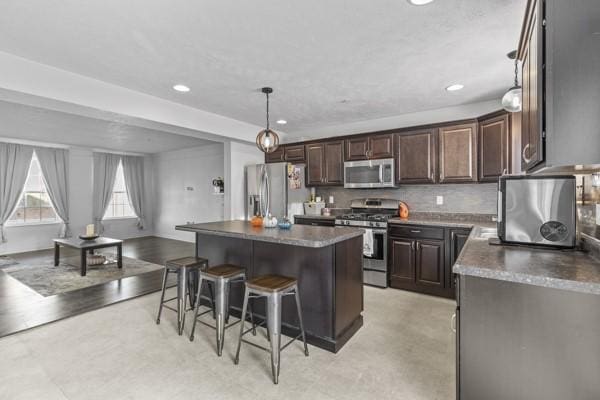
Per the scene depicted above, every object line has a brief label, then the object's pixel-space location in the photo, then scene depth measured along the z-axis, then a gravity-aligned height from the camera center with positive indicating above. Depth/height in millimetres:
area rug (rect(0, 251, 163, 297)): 4109 -1186
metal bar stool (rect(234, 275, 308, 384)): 2062 -754
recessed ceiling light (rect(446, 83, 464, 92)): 3376 +1266
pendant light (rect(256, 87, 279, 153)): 3402 +666
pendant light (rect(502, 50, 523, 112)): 2027 +664
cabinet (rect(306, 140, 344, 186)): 4867 +570
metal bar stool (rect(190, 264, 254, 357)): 2391 -743
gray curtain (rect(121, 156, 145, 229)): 8273 +479
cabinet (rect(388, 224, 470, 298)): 3584 -777
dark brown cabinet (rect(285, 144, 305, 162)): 5277 +803
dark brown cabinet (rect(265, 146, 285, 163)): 5502 +792
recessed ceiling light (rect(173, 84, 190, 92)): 3348 +1274
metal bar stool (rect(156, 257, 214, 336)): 2725 -733
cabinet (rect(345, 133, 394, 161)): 4383 +764
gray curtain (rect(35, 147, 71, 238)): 6664 +513
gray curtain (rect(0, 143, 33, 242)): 6168 +550
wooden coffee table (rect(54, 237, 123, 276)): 4609 -750
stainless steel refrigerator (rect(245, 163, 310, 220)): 5047 +159
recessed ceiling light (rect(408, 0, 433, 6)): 1881 +1246
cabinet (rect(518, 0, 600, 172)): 1162 +455
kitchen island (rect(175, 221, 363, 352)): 2451 -653
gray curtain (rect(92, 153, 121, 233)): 7633 +420
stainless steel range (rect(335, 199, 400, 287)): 3990 -655
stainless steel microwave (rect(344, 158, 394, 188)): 4359 +355
